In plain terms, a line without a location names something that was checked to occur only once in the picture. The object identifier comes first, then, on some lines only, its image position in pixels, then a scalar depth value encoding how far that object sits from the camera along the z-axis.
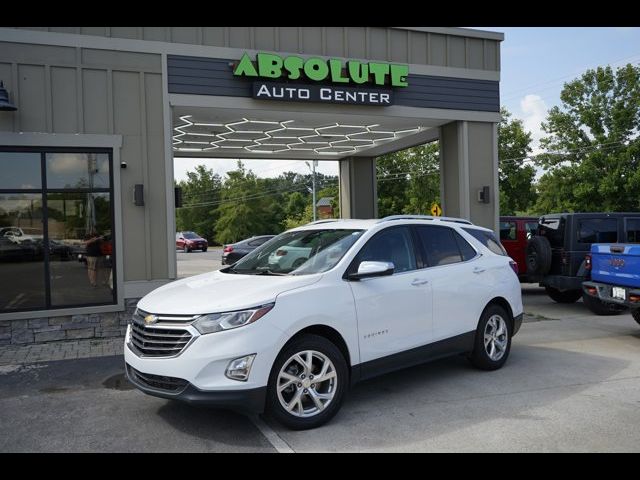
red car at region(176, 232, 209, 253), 43.69
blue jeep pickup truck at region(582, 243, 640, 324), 7.72
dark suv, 11.13
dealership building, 8.65
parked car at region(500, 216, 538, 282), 14.11
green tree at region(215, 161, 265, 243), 58.00
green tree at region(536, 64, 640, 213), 32.25
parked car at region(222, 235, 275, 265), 22.98
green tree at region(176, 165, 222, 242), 66.56
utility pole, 40.86
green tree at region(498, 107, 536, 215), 38.22
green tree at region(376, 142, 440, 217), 35.06
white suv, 4.26
